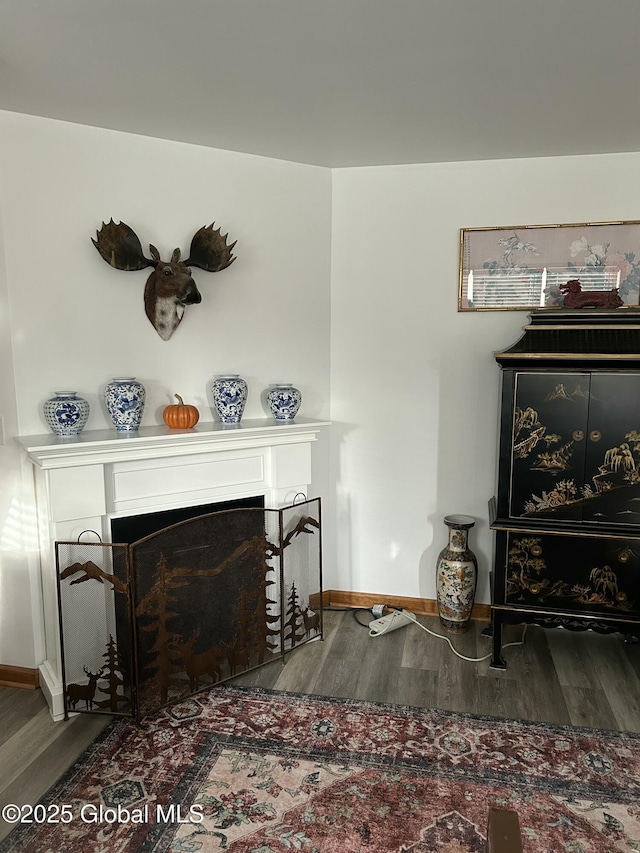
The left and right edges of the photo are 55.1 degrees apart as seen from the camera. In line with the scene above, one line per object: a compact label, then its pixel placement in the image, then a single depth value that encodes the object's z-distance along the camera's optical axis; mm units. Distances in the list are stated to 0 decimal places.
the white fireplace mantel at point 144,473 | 2408
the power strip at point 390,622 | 3203
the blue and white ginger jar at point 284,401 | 3014
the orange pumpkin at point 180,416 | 2760
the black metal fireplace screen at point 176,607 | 2402
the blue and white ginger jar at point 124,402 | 2574
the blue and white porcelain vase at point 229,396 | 2869
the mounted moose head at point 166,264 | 2664
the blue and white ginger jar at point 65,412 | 2484
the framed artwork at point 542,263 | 3033
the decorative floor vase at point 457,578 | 3182
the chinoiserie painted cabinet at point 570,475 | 2650
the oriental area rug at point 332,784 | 1878
